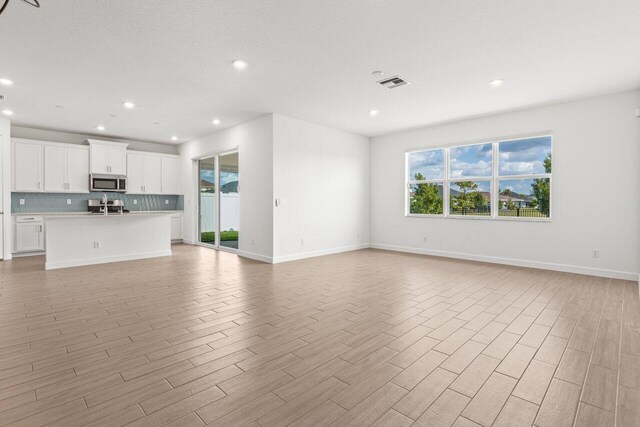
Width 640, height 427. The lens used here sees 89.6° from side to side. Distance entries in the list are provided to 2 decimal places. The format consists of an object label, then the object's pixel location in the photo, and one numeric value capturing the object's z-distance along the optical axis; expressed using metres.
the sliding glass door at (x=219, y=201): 7.84
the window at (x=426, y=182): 7.05
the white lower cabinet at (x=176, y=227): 8.95
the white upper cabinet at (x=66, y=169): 7.18
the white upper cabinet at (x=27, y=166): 6.81
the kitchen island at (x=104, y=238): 5.54
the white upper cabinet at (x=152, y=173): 8.34
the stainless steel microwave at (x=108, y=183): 7.71
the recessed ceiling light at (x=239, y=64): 3.79
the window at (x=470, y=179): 6.34
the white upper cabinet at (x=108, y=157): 7.66
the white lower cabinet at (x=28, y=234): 6.73
